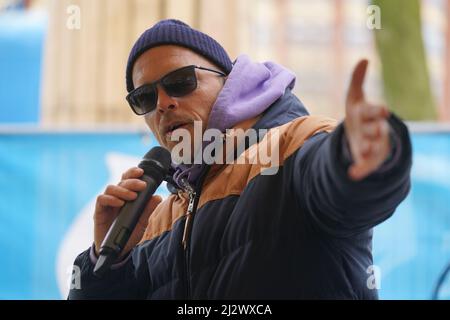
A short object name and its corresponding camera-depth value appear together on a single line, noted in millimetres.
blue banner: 7077
